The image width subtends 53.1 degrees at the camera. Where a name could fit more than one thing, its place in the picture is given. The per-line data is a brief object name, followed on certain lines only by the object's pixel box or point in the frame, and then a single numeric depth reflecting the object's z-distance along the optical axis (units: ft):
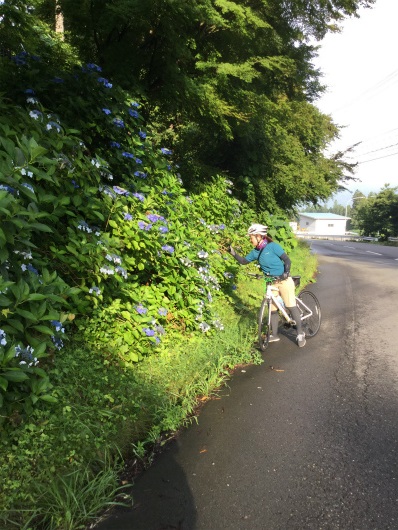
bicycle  19.23
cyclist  18.88
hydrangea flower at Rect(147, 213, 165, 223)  14.92
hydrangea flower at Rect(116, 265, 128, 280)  12.80
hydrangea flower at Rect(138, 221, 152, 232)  14.16
